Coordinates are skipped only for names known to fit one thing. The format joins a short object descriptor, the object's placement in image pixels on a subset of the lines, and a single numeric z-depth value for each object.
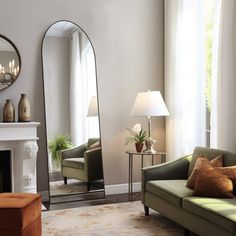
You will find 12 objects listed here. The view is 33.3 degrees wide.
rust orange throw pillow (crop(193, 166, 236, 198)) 3.42
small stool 3.06
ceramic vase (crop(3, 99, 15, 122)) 4.74
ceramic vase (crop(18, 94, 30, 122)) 4.80
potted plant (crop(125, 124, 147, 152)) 5.15
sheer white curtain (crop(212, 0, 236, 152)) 4.24
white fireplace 4.69
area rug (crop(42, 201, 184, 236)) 3.75
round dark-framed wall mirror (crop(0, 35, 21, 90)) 4.88
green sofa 3.03
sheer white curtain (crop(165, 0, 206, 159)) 4.92
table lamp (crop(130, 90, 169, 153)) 4.92
